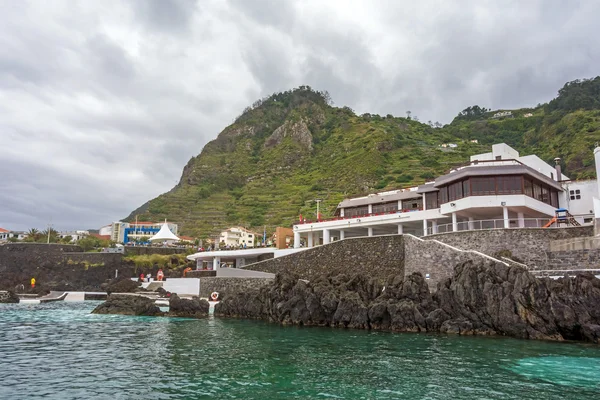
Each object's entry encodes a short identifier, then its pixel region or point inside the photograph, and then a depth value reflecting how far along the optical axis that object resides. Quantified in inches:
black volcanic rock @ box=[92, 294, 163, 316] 1419.8
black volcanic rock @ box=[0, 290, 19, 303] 1836.9
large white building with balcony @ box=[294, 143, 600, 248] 1350.9
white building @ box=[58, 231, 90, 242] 4230.8
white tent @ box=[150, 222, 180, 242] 2406.7
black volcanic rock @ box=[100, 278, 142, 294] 2072.0
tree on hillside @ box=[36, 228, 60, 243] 3193.2
